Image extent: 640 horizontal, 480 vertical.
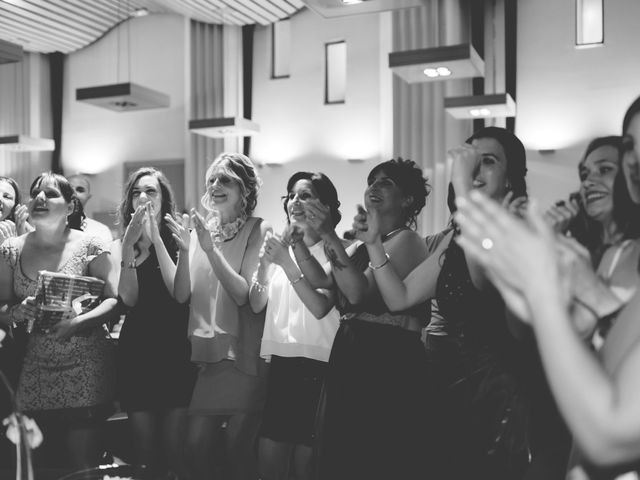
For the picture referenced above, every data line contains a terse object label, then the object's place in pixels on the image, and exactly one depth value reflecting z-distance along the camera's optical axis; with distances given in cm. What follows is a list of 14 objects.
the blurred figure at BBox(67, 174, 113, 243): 498
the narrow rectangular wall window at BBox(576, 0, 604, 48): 698
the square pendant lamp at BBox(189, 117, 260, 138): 713
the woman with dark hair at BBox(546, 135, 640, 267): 175
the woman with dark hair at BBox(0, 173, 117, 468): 251
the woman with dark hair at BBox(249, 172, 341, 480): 239
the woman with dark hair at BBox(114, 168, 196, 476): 264
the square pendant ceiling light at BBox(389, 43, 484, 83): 458
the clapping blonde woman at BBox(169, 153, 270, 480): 253
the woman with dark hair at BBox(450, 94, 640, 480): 76
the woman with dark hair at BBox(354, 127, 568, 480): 162
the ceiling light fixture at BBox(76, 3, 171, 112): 639
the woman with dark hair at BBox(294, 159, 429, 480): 206
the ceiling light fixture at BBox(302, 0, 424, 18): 328
